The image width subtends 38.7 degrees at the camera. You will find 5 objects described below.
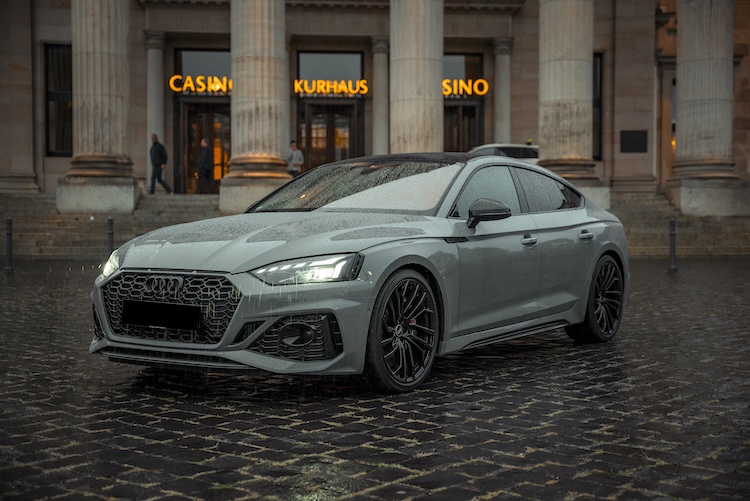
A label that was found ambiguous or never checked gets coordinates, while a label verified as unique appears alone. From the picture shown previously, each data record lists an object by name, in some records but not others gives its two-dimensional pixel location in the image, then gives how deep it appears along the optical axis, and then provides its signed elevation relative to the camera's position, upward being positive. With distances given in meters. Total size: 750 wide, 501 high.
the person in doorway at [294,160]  30.09 +0.57
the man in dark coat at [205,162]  32.09 +0.55
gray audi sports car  6.04 -0.58
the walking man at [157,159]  29.61 +0.60
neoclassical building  29.28 +3.05
